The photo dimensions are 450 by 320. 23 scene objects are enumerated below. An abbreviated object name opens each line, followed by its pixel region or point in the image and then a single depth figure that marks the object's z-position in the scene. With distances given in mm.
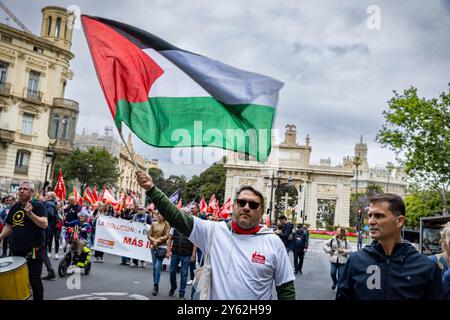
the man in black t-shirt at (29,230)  5508
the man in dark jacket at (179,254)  8945
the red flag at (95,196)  23078
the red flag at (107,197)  22109
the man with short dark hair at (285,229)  15148
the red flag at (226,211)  28516
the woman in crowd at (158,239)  9205
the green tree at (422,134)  22938
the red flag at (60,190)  21062
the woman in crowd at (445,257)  3436
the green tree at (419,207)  43525
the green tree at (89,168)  47062
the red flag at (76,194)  19969
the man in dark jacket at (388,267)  2676
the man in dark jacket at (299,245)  15227
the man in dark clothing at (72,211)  11234
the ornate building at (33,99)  34000
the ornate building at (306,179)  72812
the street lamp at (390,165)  28164
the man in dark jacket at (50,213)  11297
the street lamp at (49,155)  21931
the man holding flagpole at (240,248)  2992
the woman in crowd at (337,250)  10719
